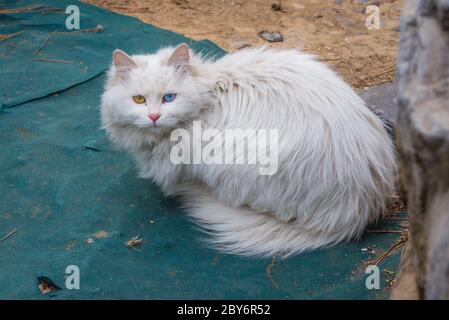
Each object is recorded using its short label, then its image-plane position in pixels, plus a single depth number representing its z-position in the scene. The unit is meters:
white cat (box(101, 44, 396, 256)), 2.84
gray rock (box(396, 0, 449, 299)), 1.63
